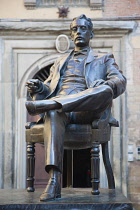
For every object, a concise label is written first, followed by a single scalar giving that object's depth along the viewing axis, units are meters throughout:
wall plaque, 9.89
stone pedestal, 3.74
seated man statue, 4.06
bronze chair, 4.38
